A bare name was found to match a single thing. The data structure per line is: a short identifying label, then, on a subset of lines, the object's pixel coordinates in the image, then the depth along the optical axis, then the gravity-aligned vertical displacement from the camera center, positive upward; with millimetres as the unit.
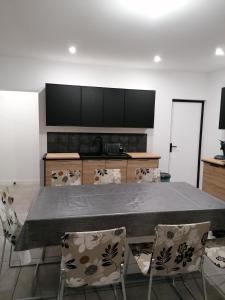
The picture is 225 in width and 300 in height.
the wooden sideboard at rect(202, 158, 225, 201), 4164 -868
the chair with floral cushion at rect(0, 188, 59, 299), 2162 -899
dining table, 1974 -753
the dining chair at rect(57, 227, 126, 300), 1592 -906
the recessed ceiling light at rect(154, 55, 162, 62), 4243 +1227
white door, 5594 -289
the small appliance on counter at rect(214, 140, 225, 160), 4361 -503
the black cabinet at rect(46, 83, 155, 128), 4652 +376
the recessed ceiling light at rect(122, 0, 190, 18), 2309 +1181
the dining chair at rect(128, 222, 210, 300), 1743 -908
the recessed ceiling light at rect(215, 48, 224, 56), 3719 +1205
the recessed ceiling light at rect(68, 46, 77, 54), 3850 +1221
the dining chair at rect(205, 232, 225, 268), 2052 -1099
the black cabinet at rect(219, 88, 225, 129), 4367 +299
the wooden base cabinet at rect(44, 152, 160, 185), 4539 -742
